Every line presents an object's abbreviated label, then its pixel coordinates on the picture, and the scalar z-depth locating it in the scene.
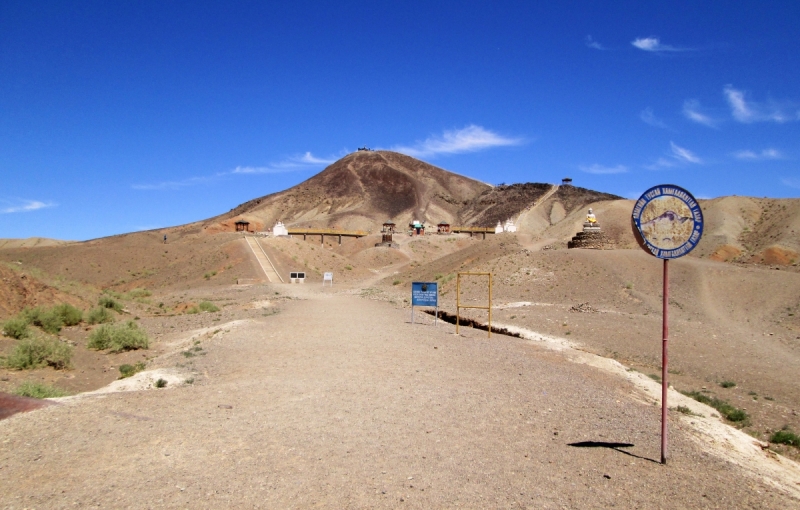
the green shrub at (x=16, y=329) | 15.73
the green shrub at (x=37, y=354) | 12.48
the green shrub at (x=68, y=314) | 19.77
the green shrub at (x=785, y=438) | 9.02
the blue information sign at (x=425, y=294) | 18.62
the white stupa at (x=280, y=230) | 69.06
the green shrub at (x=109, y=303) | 24.97
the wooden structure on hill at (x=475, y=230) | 92.31
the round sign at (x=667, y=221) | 6.55
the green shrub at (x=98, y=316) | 21.22
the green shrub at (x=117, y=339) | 16.11
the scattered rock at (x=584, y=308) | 24.68
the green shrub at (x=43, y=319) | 17.94
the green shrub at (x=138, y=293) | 36.26
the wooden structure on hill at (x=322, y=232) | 85.38
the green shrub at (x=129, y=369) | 12.00
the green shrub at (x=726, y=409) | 10.10
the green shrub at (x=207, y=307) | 27.64
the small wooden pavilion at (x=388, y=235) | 73.19
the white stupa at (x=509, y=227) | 80.19
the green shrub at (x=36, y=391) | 8.94
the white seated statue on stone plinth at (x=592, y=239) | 38.53
